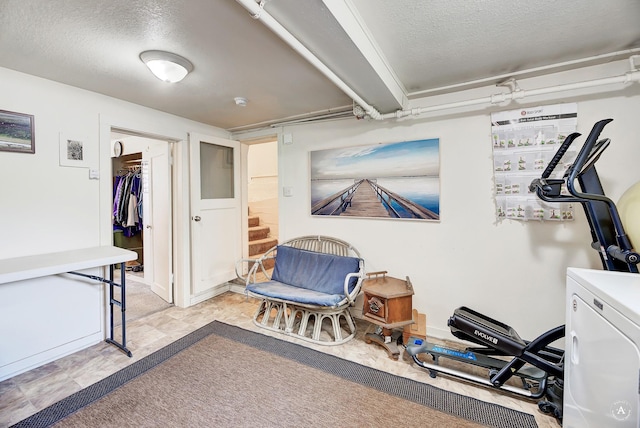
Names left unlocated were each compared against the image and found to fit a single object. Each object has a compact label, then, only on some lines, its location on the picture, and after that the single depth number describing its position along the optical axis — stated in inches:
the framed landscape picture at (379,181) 101.2
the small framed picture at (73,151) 90.9
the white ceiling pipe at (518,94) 69.7
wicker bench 98.3
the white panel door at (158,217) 133.5
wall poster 81.9
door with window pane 130.7
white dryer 34.7
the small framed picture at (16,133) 79.7
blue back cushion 106.1
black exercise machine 61.4
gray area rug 63.7
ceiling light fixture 71.7
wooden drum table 88.0
